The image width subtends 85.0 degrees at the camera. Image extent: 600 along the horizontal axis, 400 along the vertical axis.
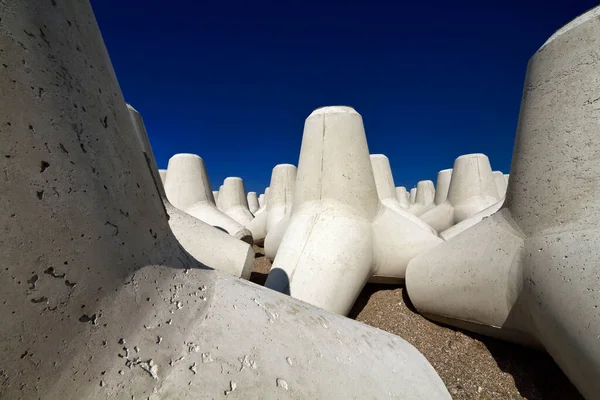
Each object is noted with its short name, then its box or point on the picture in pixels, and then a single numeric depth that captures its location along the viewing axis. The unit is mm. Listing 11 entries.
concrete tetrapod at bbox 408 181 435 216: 8781
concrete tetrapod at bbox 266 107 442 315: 2234
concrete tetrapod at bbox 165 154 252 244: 4805
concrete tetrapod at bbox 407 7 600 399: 1188
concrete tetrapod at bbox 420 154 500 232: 5101
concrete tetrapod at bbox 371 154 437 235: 5551
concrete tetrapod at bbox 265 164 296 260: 5797
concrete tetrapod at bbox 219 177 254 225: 7164
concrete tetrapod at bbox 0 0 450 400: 513
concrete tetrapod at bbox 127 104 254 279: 2641
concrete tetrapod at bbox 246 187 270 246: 5902
